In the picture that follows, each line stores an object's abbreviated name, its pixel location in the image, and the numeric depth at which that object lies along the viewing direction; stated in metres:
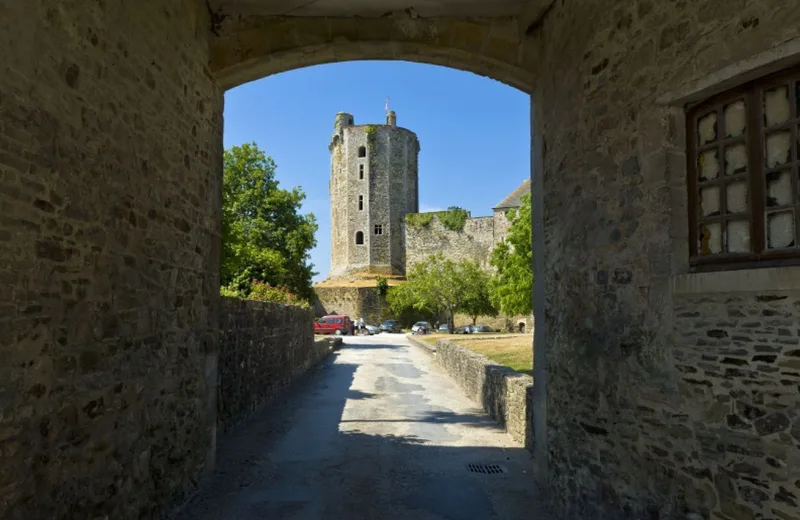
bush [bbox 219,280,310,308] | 17.03
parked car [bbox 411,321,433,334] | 41.62
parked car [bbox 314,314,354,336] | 38.94
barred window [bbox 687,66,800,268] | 3.63
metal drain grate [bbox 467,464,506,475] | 7.14
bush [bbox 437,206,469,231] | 53.22
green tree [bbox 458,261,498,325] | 41.34
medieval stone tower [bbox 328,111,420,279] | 55.44
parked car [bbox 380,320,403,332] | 47.88
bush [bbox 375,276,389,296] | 49.69
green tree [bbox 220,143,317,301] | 26.86
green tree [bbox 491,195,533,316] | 19.17
